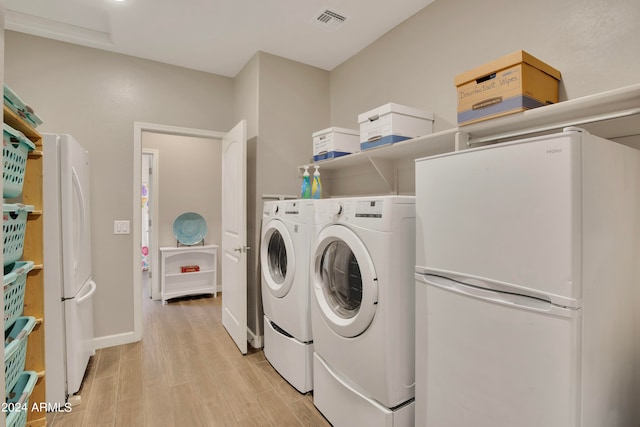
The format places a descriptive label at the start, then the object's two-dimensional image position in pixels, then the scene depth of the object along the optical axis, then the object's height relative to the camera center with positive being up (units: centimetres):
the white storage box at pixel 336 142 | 249 +56
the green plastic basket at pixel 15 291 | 124 -34
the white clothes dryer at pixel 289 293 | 207 -57
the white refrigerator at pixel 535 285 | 94 -25
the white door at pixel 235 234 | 260 -20
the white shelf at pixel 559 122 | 117 +39
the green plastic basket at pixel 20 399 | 122 -78
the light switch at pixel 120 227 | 282 -13
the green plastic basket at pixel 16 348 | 122 -54
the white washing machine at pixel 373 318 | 145 -53
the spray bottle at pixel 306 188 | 259 +20
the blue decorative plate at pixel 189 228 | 436 -23
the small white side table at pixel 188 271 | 414 -81
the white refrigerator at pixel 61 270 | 189 -36
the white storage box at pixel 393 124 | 192 +55
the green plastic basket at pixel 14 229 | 124 -7
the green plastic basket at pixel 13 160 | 125 +23
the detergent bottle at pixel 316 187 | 252 +20
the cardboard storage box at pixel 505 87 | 129 +54
